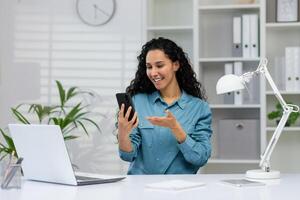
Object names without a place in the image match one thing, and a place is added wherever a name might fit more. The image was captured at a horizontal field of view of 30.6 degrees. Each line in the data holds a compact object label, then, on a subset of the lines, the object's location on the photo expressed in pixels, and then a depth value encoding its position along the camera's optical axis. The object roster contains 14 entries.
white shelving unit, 3.80
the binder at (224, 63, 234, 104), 3.85
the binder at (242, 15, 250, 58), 3.78
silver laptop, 2.08
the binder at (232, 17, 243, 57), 3.81
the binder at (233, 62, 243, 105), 3.81
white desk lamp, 2.29
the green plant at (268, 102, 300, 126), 3.80
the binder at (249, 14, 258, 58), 3.77
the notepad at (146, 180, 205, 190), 1.97
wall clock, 4.11
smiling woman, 2.61
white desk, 1.83
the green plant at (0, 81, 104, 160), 3.77
